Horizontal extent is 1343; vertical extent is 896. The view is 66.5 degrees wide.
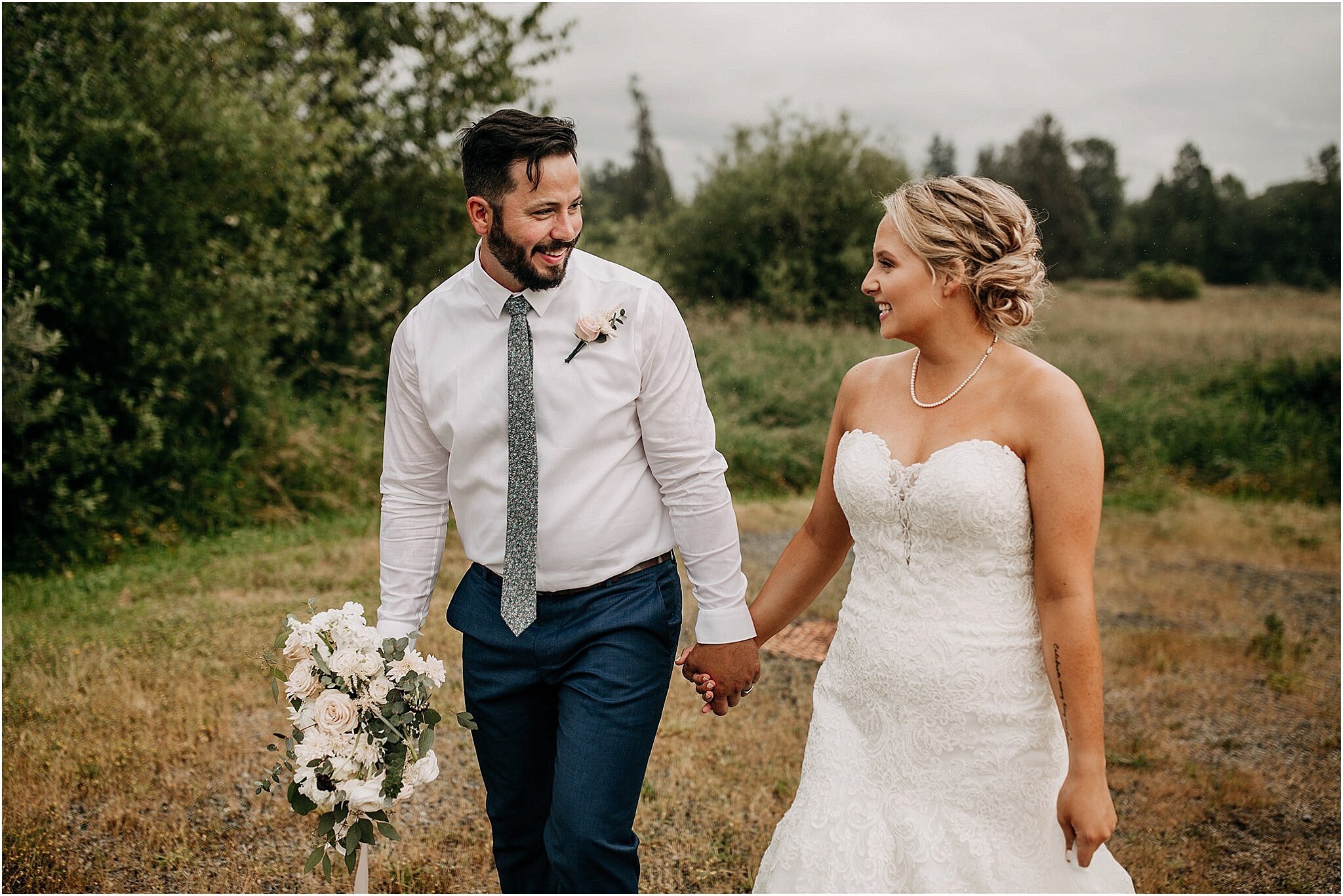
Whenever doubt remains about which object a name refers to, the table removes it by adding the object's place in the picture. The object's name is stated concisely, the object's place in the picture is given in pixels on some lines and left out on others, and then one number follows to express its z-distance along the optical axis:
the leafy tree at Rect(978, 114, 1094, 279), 26.42
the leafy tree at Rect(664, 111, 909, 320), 19.98
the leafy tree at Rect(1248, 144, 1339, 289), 16.61
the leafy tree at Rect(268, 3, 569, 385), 12.82
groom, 2.62
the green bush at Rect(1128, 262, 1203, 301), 18.48
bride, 2.25
